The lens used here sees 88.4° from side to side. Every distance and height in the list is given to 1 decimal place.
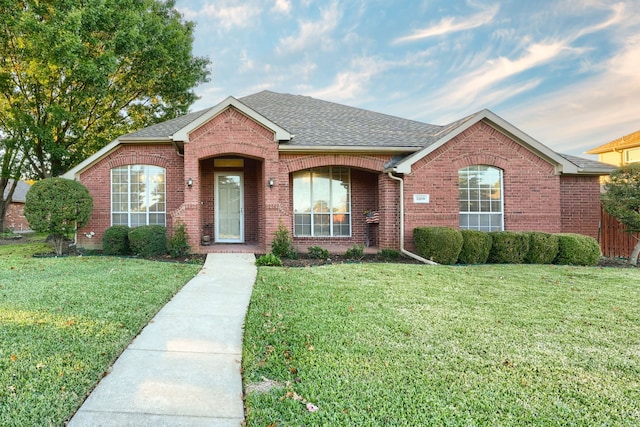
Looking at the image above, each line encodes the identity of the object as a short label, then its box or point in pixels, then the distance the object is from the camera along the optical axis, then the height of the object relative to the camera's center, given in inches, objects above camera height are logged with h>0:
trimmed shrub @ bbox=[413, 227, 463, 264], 357.4 -30.7
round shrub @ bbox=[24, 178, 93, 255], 378.6 +14.8
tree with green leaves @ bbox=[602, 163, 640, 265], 369.7 +20.0
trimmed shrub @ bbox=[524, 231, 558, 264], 363.9 -35.8
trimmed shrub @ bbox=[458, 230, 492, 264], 361.1 -33.9
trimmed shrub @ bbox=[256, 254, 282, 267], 337.7 -45.3
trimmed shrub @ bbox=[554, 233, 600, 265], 363.3 -38.8
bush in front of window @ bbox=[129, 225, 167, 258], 384.8 -26.0
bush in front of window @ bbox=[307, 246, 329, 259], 394.6 -42.7
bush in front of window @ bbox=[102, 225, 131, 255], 402.0 -25.7
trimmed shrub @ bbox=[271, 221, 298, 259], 391.5 -32.4
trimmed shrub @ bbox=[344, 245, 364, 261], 399.5 -43.7
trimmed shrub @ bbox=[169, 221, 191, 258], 385.1 -27.3
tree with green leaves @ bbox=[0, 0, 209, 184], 485.4 +255.5
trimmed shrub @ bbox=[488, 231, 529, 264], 366.6 -33.5
